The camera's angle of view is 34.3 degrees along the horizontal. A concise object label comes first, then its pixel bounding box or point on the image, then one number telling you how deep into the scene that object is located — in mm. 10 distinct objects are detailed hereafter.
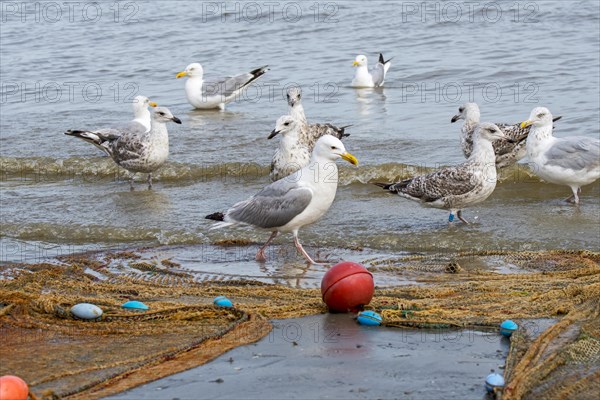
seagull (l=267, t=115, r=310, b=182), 10867
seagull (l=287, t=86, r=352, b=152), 11967
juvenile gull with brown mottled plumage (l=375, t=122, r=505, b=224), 9859
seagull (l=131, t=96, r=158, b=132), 14250
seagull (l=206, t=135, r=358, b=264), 8602
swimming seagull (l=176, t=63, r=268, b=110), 17500
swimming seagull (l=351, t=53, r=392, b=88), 17633
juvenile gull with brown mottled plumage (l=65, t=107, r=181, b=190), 12398
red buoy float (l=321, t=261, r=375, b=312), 5938
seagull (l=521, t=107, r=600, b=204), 10570
